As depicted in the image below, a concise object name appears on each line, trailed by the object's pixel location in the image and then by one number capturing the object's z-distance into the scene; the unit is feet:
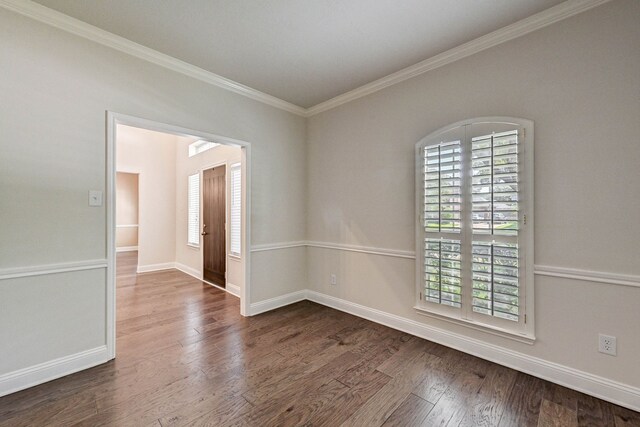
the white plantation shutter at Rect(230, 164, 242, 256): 14.39
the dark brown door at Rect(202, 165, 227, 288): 15.51
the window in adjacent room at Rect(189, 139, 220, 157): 17.47
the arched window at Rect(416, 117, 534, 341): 7.35
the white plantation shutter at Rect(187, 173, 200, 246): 18.34
